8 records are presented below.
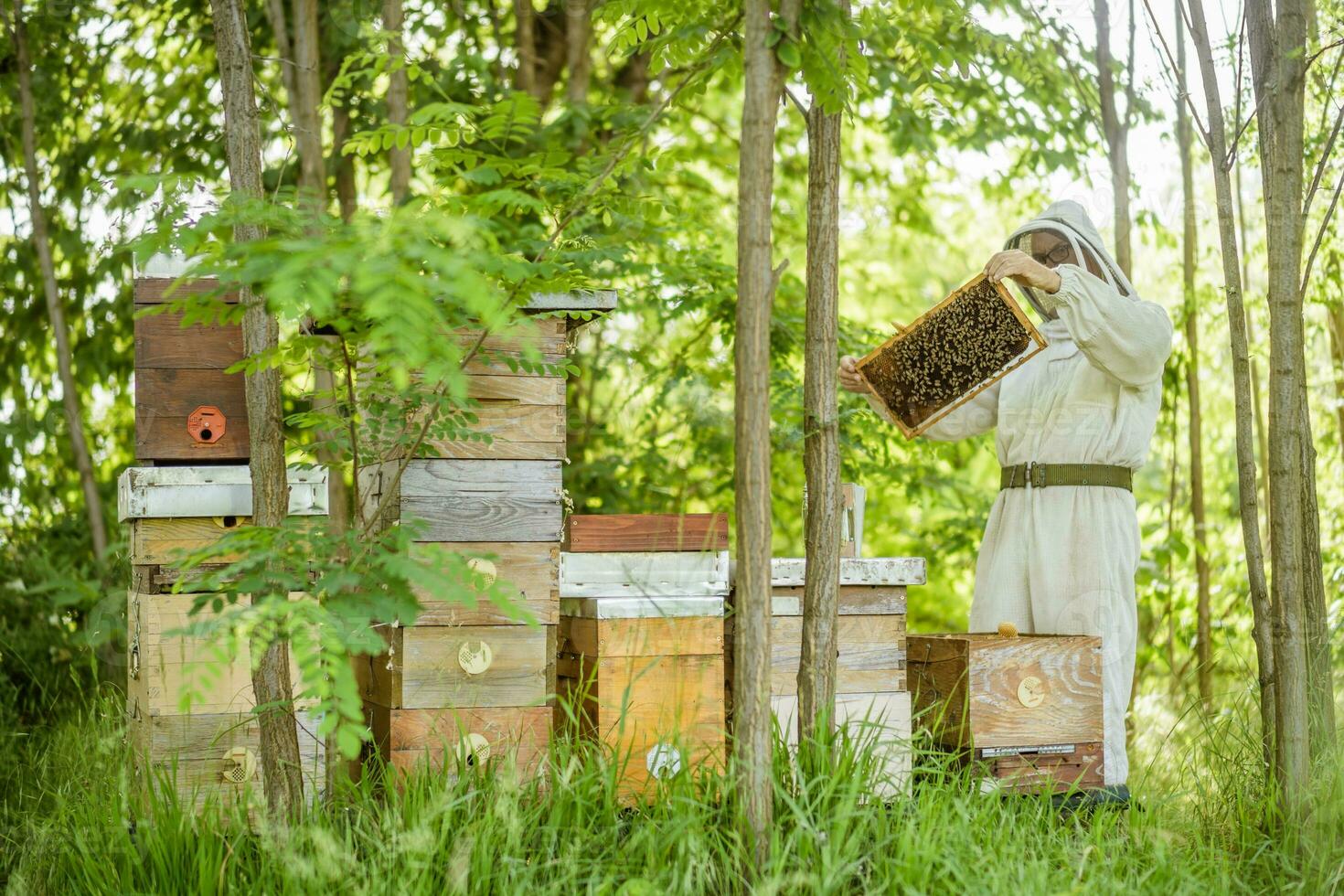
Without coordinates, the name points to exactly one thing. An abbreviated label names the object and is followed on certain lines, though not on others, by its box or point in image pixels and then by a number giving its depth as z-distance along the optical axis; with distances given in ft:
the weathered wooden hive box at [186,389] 10.78
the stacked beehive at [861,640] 11.10
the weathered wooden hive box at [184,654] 10.32
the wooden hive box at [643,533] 10.61
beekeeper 11.51
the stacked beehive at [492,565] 10.05
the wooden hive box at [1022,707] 10.57
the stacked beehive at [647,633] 10.20
